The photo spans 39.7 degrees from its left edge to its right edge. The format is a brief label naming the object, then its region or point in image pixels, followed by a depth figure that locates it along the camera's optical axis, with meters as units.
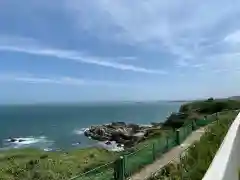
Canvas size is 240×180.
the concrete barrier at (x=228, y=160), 3.48
